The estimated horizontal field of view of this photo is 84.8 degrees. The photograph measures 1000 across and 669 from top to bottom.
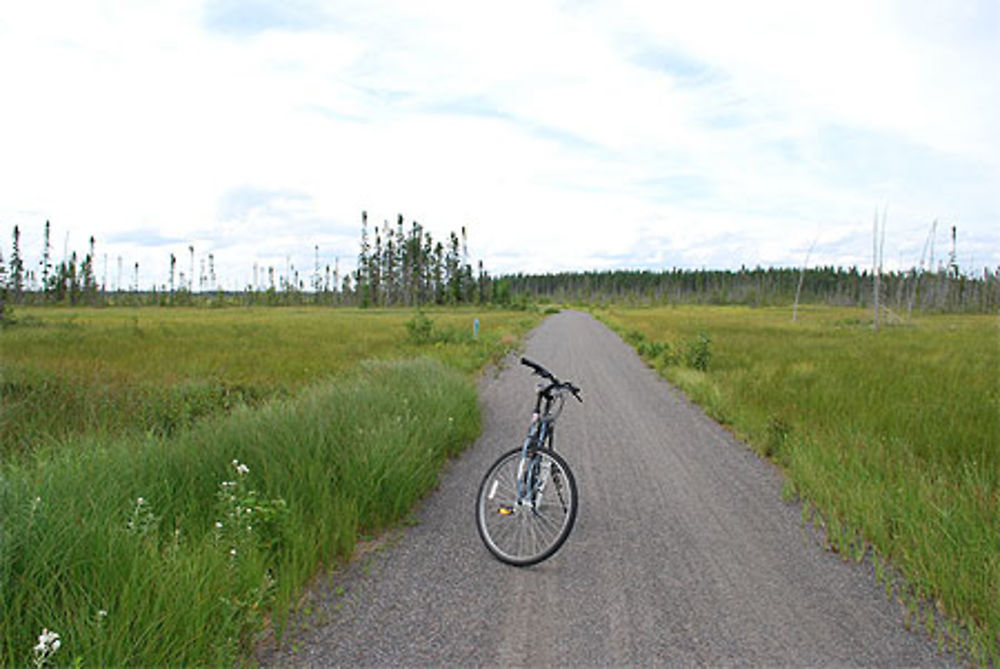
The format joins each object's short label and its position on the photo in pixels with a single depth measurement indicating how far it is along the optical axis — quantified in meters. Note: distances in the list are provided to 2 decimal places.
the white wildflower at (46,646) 2.18
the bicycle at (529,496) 4.39
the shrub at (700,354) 15.99
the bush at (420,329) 23.22
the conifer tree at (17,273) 86.74
